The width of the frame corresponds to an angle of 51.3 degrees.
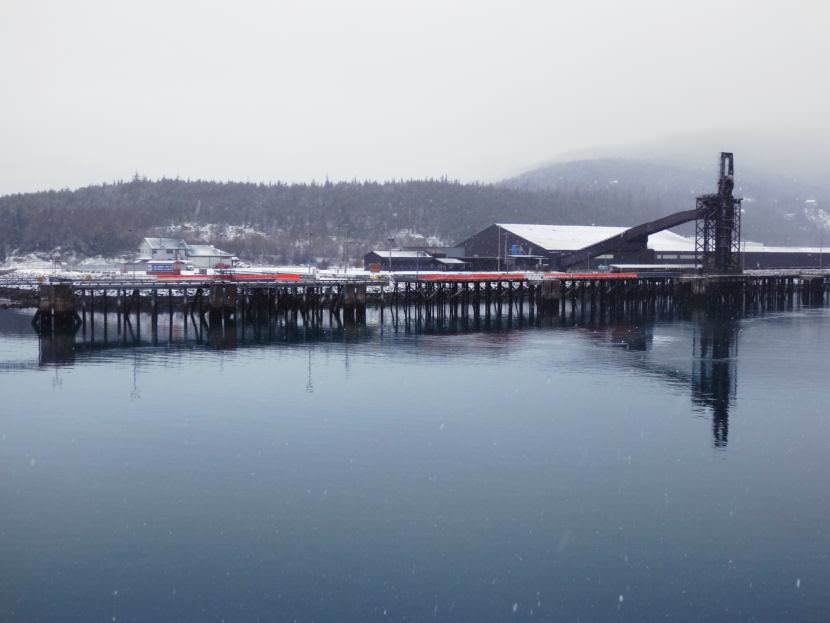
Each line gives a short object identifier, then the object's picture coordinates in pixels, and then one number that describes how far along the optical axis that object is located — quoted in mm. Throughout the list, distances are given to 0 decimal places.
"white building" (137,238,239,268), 143875
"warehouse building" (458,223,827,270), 132750
